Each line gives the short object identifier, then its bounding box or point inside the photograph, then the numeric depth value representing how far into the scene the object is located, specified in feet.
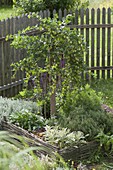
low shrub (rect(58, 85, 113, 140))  21.54
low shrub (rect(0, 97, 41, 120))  23.43
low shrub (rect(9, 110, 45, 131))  22.38
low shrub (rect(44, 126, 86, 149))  20.47
